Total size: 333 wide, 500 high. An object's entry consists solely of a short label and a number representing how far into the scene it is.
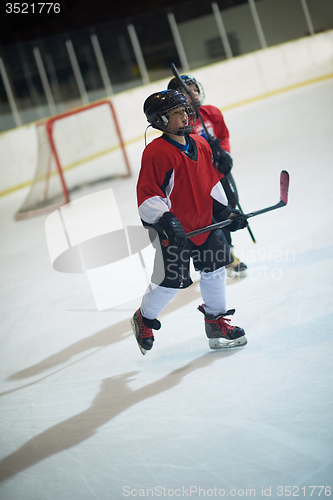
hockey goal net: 13.30
